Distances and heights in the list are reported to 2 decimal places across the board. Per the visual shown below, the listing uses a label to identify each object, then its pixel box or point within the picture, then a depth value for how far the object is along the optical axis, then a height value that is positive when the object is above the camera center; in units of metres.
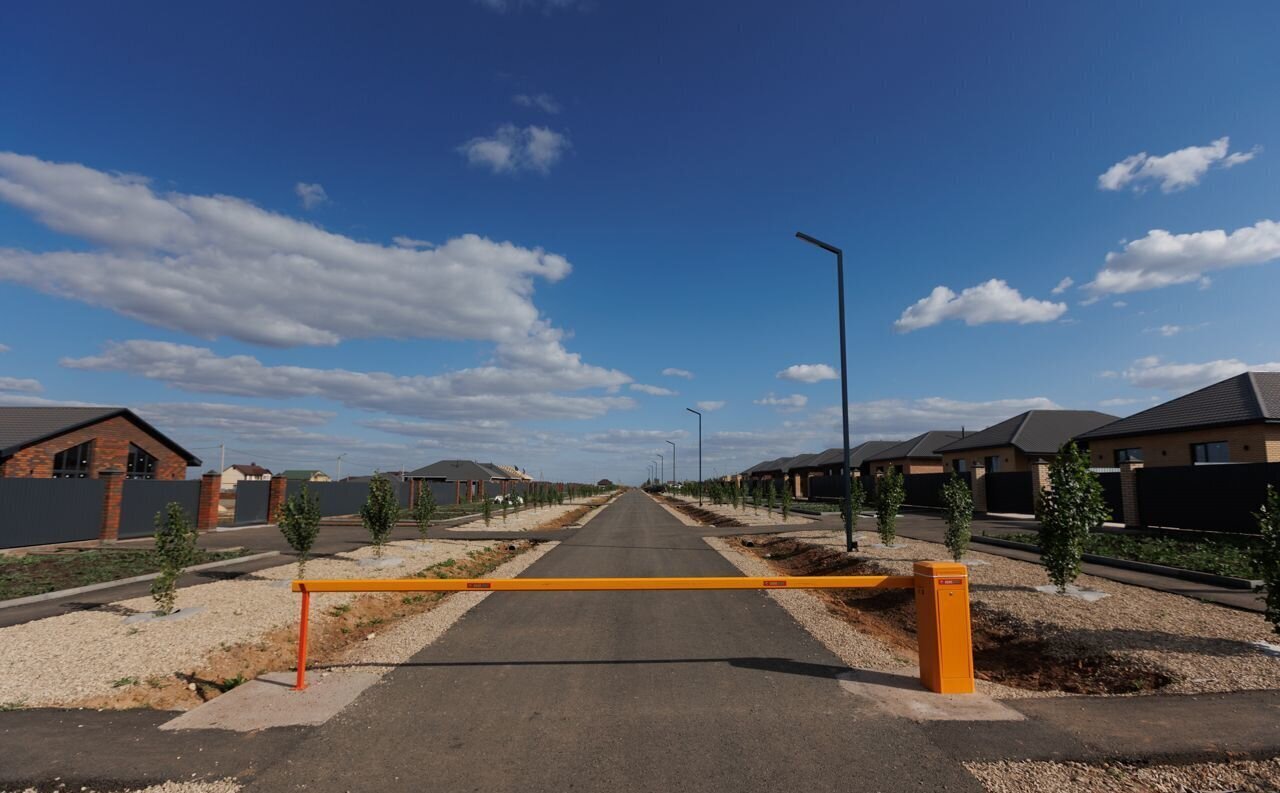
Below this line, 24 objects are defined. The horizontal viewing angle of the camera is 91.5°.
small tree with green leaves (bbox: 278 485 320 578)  12.62 -1.05
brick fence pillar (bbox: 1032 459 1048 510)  27.75 -0.18
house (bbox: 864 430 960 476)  54.27 +1.45
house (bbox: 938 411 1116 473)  39.66 +2.16
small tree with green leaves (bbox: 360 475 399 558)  15.83 -0.99
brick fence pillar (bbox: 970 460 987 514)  33.47 -0.85
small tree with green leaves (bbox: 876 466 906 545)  17.75 -0.95
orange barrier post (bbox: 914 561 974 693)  5.85 -1.50
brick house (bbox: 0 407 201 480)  26.11 +1.33
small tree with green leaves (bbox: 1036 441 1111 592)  10.06 -0.74
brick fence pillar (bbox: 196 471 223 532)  27.77 -1.20
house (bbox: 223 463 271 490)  104.52 -0.01
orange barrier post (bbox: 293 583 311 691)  6.19 -1.79
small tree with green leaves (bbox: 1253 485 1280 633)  6.80 -0.97
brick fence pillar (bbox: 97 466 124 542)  23.61 -1.16
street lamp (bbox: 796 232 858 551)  17.50 +2.86
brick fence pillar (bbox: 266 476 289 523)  31.84 -1.03
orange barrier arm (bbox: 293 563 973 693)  5.86 -1.19
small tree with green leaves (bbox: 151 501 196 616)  9.52 -1.24
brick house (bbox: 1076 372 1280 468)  24.12 +1.77
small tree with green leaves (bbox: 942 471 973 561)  13.15 -0.95
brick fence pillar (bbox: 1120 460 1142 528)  23.12 -0.82
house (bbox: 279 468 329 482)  96.89 -0.19
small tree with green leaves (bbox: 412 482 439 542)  19.75 -1.17
